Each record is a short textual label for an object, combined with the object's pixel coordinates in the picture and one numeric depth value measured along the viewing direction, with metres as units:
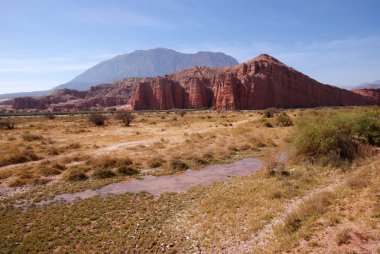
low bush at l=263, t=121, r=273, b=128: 45.96
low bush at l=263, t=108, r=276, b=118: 60.53
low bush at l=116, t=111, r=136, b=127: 63.83
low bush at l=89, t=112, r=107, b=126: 65.19
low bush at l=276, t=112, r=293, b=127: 46.06
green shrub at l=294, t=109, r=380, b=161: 18.12
